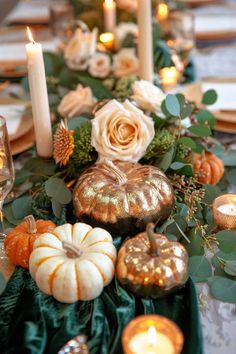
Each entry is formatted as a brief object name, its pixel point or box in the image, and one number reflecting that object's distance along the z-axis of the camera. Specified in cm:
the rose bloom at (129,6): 233
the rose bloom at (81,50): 184
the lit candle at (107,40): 198
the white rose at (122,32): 198
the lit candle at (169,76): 191
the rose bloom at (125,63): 180
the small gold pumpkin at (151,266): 90
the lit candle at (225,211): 110
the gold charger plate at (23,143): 151
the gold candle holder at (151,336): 76
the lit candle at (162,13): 227
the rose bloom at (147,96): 129
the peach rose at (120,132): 114
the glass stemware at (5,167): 109
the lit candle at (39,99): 120
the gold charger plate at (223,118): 157
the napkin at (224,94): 163
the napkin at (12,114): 159
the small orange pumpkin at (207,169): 127
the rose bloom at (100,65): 181
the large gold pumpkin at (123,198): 103
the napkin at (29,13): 283
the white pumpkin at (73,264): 90
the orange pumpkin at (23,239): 102
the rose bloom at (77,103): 146
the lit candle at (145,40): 147
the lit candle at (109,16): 210
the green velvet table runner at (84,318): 84
